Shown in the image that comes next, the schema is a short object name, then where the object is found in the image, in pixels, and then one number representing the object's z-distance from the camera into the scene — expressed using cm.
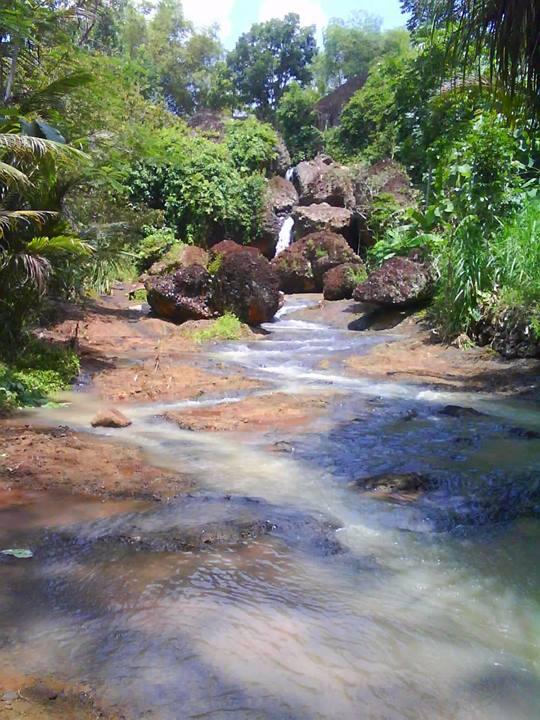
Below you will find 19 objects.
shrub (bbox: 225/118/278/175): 2250
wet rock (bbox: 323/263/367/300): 1634
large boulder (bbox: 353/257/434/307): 1365
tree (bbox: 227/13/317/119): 3694
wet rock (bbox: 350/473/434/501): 441
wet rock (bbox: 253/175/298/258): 2125
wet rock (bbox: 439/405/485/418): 673
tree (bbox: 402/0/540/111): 425
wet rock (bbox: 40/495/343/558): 340
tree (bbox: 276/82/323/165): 2948
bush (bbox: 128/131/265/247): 1994
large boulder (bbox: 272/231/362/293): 1786
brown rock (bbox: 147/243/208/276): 1562
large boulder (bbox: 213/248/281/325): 1416
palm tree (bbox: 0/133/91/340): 714
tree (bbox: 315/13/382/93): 4831
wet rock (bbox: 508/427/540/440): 586
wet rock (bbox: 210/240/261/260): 1478
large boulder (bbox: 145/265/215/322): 1390
